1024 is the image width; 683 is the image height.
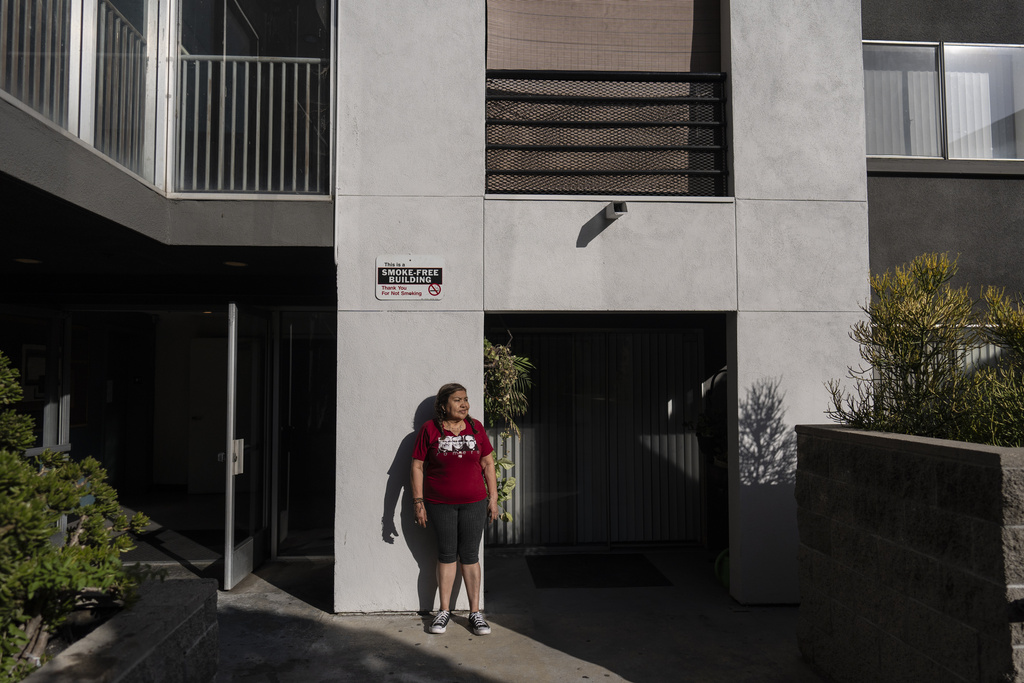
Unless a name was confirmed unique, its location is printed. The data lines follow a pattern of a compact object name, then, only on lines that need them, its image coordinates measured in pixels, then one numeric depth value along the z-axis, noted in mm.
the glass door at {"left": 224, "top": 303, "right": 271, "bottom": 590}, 6250
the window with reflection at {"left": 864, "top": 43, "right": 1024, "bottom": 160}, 6500
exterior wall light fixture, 5596
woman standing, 5305
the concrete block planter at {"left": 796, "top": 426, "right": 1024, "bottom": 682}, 2994
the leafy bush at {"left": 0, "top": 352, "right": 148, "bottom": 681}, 2664
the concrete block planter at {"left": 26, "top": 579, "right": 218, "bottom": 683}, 2664
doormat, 6430
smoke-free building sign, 5621
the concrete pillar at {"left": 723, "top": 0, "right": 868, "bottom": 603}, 5797
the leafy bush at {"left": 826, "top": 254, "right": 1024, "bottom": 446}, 3850
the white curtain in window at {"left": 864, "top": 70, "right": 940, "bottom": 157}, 6496
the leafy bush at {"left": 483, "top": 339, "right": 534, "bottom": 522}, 5914
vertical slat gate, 7516
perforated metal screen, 6051
